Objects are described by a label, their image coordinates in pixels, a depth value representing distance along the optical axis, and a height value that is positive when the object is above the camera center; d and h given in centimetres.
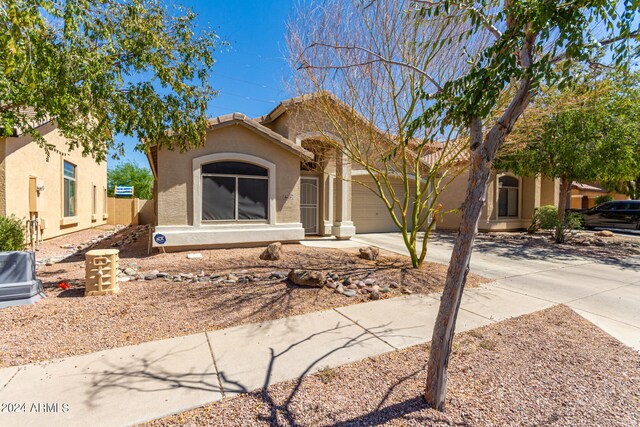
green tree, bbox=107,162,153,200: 4241 +409
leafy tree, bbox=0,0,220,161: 417 +213
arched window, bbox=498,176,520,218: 1594 +73
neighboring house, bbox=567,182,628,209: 3008 +155
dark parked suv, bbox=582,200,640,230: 1645 -22
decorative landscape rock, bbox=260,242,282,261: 816 -120
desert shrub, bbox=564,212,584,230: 1291 -45
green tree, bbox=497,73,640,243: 985 +247
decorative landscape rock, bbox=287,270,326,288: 593 -134
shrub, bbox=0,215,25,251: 789 -72
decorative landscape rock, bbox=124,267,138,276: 668 -140
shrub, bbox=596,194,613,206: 2572 +106
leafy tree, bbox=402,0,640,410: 238 +103
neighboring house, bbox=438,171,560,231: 1560 +50
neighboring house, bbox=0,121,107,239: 965 +85
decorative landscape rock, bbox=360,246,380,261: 836 -120
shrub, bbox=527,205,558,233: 1426 -37
